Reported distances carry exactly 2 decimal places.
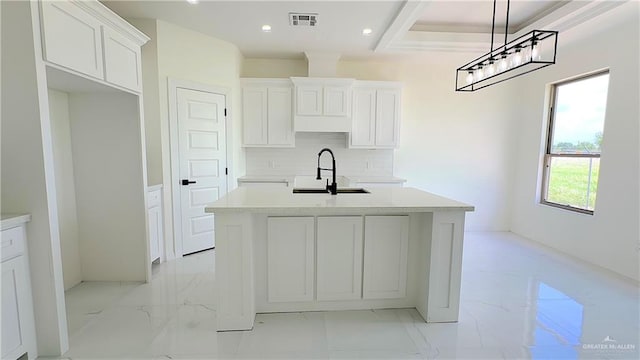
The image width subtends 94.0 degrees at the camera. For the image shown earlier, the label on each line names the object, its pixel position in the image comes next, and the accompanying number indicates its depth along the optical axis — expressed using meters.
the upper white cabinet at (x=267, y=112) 4.42
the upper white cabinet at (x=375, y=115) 4.49
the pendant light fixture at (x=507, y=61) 2.18
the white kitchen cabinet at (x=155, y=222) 3.11
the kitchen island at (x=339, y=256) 2.09
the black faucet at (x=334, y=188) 2.58
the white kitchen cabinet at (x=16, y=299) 1.62
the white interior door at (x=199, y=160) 3.58
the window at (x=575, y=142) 3.59
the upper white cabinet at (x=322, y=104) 4.33
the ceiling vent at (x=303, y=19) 3.17
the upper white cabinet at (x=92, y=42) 1.79
